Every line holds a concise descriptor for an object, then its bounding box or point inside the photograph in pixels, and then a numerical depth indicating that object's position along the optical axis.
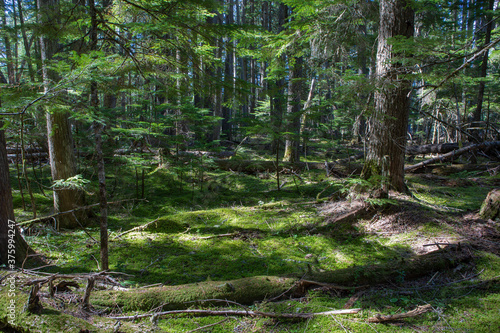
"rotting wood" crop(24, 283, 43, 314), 2.02
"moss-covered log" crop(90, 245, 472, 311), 2.62
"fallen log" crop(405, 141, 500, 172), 7.29
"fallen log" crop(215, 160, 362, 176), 10.41
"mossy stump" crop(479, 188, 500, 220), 4.39
